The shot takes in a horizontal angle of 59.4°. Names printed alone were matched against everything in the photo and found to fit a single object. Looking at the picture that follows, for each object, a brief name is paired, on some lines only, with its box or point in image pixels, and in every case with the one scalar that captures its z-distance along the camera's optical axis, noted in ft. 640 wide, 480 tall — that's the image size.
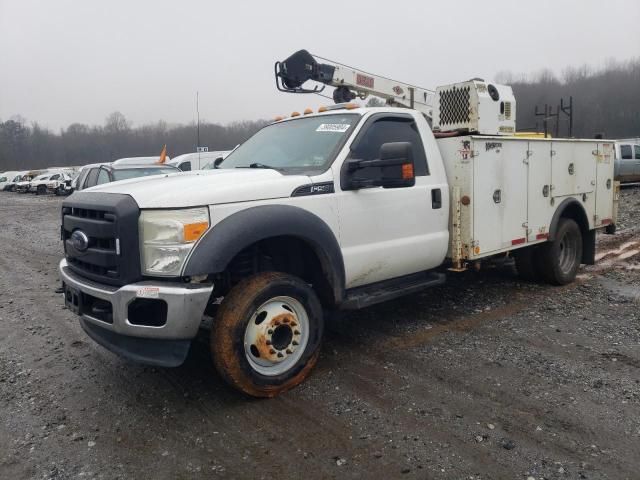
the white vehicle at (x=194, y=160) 75.52
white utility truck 11.75
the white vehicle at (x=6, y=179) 167.95
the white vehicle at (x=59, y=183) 128.84
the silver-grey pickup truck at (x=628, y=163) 73.36
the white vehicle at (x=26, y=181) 147.02
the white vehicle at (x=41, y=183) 138.44
